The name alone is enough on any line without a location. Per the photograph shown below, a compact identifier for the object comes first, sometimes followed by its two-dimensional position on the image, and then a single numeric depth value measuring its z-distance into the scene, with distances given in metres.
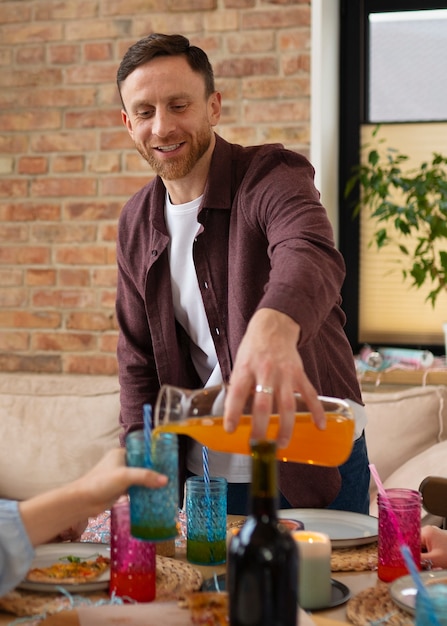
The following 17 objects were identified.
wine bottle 0.93
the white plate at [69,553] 1.30
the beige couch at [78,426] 2.96
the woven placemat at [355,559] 1.43
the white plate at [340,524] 1.53
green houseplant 3.29
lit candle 1.26
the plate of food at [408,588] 1.22
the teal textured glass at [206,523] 1.45
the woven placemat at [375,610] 1.20
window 3.63
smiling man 1.89
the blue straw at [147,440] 1.09
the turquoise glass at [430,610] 1.01
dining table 1.14
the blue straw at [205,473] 1.48
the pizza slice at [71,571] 1.31
